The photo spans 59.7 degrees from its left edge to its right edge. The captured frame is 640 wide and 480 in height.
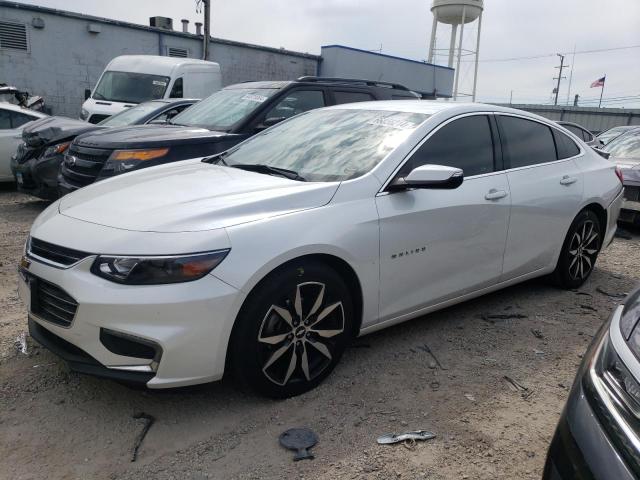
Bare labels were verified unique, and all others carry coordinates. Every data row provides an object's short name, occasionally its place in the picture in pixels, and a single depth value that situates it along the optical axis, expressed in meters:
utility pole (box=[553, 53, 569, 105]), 64.75
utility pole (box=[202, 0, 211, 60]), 18.36
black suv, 5.77
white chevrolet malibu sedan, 2.56
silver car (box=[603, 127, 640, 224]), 7.19
